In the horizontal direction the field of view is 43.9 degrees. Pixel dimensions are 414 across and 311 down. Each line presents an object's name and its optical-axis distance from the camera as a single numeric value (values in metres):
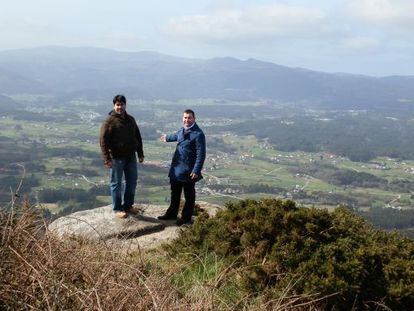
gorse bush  5.35
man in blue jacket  8.55
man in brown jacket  8.54
